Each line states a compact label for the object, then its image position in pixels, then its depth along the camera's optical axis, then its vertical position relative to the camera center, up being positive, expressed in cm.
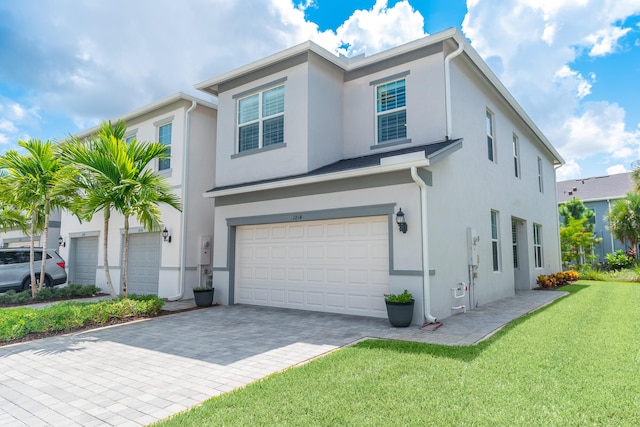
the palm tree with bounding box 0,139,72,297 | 1140 +217
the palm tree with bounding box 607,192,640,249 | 2128 +146
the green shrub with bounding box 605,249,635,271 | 2102 -84
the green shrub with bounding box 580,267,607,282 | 1834 -139
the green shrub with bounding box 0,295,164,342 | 716 -136
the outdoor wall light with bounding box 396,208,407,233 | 785 +50
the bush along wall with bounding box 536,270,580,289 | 1437 -131
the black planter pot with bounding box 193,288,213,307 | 1062 -136
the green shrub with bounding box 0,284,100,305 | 1164 -144
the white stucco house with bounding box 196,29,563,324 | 825 +155
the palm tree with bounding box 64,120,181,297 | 924 +168
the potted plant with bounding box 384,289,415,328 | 745 -120
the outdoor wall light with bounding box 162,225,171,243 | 1232 +40
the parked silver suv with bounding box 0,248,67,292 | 1357 -70
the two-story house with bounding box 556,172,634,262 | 2840 +383
